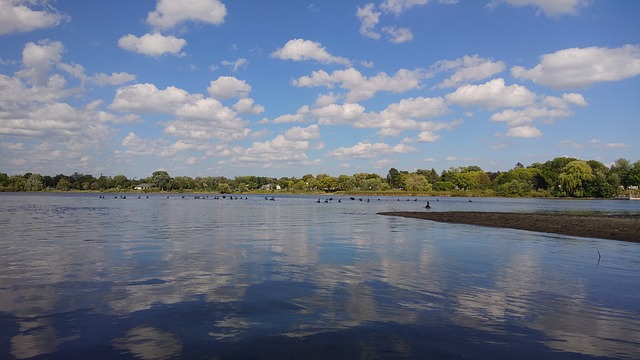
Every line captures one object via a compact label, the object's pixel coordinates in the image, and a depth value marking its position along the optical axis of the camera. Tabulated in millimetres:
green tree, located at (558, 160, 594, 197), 156500
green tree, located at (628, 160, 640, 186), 182000
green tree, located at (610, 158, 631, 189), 190125
